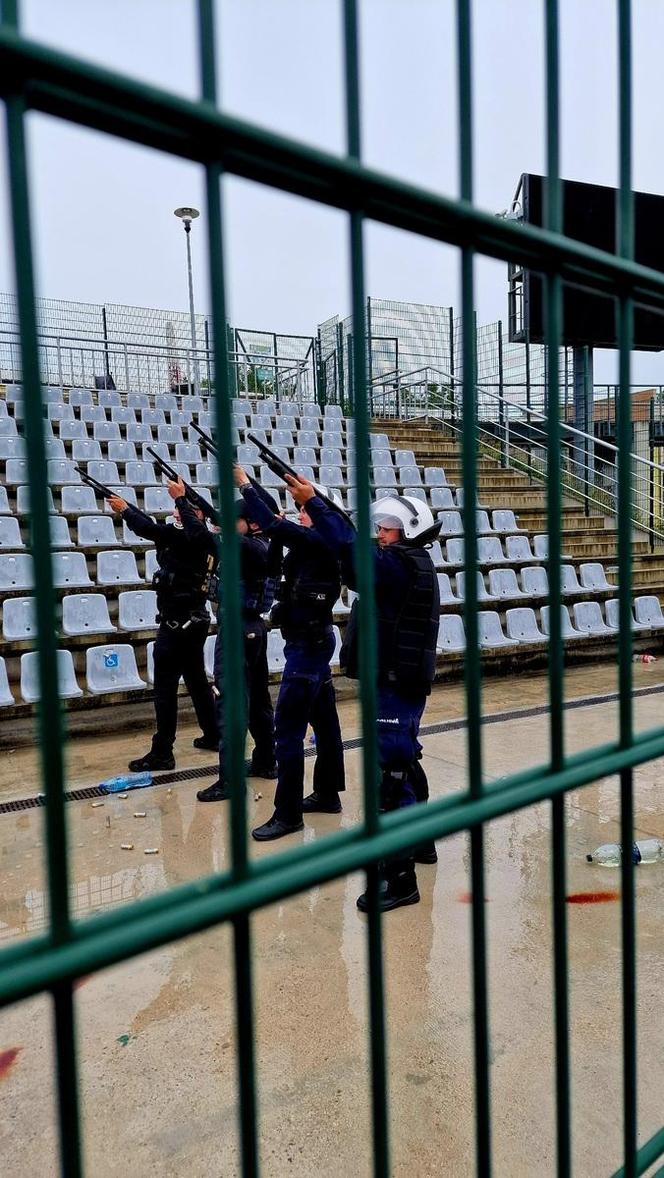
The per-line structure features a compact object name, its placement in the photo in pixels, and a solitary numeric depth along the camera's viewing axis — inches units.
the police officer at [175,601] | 201.2
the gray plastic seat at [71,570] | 270.1
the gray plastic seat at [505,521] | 382.3
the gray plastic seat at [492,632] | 305.7
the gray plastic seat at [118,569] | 280.2
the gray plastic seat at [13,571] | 255.3
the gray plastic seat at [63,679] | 223.6
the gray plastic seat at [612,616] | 343.0
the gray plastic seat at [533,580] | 350.6
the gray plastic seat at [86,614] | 252.8
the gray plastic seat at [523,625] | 318.3
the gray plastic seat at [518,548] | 362.3
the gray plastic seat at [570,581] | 354.6
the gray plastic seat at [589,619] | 338.0
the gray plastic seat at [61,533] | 284.0
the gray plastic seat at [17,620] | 236.2
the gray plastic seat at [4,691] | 219.9
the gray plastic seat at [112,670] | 240.8
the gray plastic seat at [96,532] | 293.6
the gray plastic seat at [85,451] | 361.4
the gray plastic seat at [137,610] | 262.5
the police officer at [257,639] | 182.7
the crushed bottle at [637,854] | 143.4
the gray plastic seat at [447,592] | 320.8
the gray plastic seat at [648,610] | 349.7
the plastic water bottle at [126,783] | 188.5
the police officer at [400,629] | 131.5
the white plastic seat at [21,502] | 296.1
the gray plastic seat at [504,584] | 336.5
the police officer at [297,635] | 159.6
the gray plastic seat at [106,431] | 396.3
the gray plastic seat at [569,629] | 331.0
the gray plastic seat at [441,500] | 373.7
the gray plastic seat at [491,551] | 347.9
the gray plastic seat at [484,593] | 328.8
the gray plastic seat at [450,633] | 301.9
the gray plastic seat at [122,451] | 375.6
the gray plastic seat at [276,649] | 273.9
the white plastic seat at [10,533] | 274.8
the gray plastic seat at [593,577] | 361.7
